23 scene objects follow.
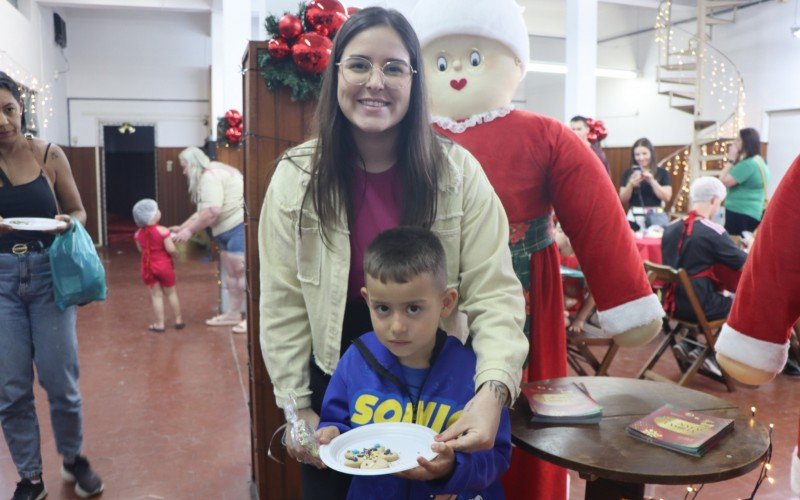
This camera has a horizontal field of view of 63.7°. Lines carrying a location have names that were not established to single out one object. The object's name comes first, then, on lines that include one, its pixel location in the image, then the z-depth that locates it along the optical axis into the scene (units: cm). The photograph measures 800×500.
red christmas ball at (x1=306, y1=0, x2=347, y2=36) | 224
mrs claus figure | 194
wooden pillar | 229
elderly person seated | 389
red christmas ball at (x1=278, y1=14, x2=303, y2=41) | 214
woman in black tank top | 227
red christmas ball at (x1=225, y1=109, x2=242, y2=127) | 550
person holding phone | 585
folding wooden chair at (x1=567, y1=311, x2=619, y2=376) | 355
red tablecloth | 495
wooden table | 139
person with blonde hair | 536
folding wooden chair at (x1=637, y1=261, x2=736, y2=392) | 381
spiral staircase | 967
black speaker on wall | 1059
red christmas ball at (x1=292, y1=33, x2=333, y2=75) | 216
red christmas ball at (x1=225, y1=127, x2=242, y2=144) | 545
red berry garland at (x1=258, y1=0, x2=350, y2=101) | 217
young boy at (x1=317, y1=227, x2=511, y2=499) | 128
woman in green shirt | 559
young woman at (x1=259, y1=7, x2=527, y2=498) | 138
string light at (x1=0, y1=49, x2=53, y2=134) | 756
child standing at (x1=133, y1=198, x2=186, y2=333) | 534
